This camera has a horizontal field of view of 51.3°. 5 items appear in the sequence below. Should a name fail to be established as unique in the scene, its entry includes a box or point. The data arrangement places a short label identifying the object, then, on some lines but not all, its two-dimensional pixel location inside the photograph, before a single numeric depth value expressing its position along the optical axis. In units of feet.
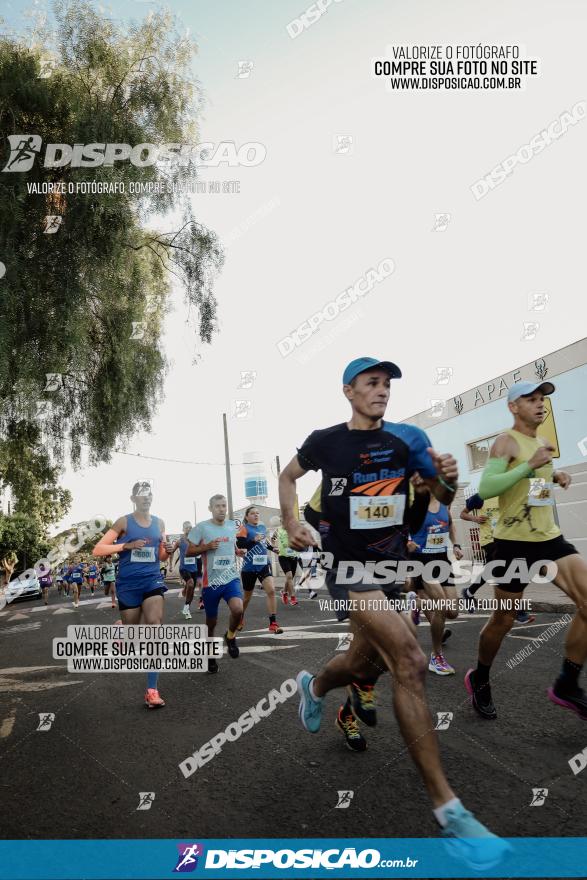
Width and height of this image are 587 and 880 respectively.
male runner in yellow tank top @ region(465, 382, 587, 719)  12.76
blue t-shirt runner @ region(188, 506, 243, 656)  23.24
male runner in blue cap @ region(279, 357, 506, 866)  9.55
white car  93.47
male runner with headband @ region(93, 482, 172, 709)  18.71
